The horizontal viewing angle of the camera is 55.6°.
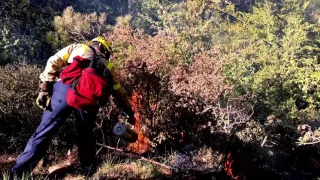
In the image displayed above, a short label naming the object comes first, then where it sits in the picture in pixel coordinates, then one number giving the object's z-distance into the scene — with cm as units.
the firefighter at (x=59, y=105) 304
